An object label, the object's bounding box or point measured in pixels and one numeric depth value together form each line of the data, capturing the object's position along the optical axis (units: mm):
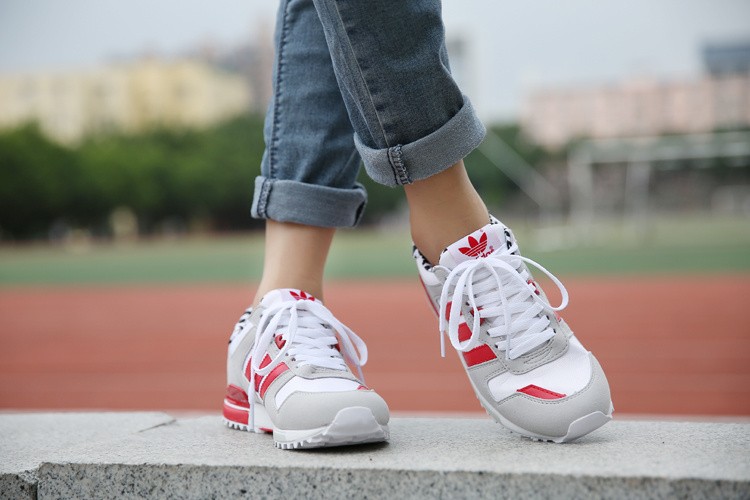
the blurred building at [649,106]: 26609
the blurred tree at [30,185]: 29422
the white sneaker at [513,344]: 931
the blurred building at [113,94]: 45219
